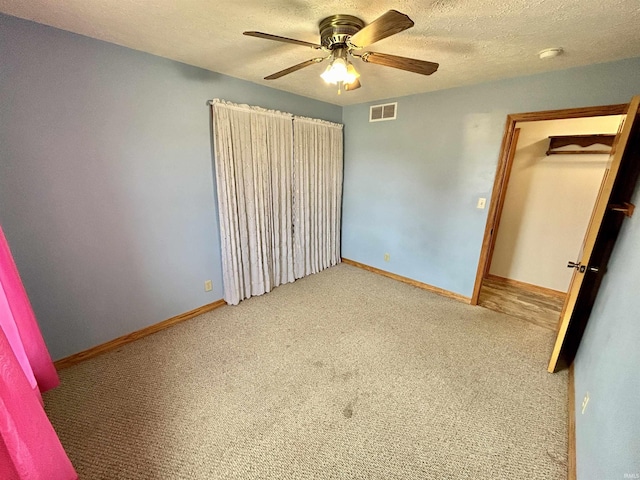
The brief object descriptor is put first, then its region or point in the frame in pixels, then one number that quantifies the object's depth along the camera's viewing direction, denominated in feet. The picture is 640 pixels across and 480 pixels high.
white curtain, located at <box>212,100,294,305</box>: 8.21
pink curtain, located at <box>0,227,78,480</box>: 2.89
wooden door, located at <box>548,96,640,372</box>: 5.18
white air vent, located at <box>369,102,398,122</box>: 10.31
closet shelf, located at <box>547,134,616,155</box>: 8.99
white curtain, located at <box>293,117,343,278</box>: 10.43
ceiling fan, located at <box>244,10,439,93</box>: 4.47
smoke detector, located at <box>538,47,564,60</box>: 5.70
